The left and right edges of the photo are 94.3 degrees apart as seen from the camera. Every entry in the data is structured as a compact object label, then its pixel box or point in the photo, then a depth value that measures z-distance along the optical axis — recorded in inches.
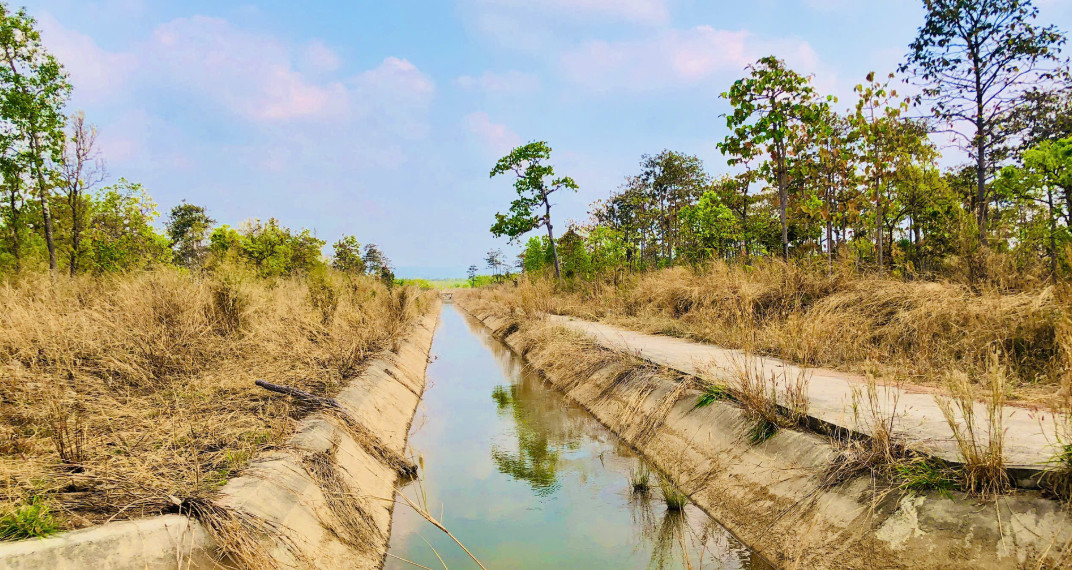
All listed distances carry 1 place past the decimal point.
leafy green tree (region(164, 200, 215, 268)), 1700.4
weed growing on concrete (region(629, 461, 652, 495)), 211.3
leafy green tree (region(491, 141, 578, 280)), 1001.5
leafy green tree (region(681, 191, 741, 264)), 782.5
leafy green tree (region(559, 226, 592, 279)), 976.3
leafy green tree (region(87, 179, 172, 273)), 783.1
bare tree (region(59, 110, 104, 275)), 735.7
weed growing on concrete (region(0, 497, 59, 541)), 109.4
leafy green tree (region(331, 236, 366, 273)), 1203.2
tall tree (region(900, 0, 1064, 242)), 673.6
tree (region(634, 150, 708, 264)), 1147.3
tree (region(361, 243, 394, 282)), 794.8
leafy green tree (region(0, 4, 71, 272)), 630.5
